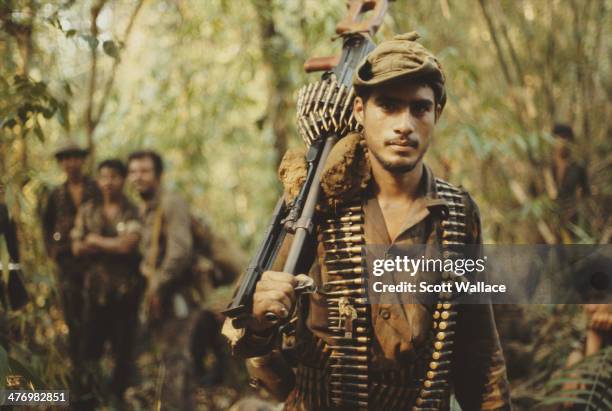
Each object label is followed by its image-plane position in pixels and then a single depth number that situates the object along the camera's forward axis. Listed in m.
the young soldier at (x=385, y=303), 2.42
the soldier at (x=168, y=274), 5.84
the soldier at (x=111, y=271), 6.09
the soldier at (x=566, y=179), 7.31
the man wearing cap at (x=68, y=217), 6.21
